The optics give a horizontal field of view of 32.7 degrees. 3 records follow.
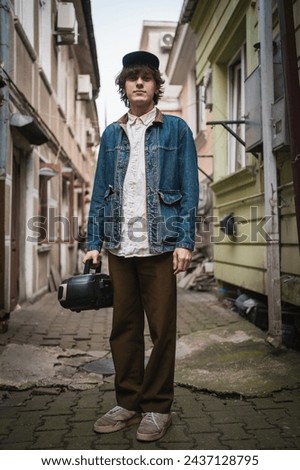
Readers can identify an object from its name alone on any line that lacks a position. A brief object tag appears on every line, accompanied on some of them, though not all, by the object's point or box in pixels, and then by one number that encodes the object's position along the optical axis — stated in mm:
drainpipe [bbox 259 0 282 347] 4734
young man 2744
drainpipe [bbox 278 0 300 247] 3445
